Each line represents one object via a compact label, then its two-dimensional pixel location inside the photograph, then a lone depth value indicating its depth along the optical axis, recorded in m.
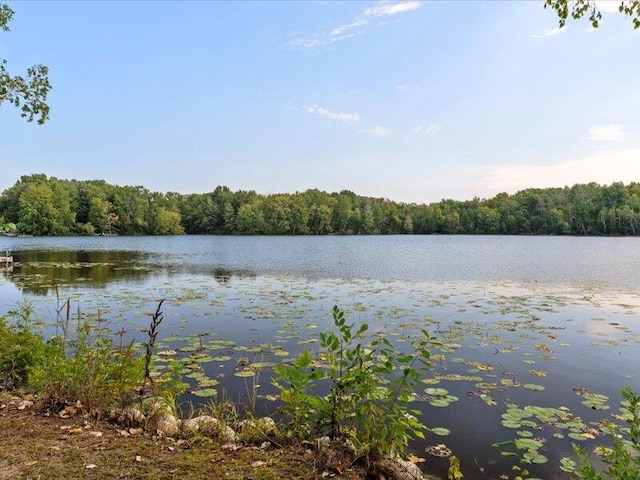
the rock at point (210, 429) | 4.41
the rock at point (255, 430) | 4.39
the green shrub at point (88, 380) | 4.86
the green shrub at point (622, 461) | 2.69
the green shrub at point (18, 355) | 5.88
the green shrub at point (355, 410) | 3.93
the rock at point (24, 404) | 4.93
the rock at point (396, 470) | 3.87
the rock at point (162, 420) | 4.45
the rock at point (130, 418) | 4.60
